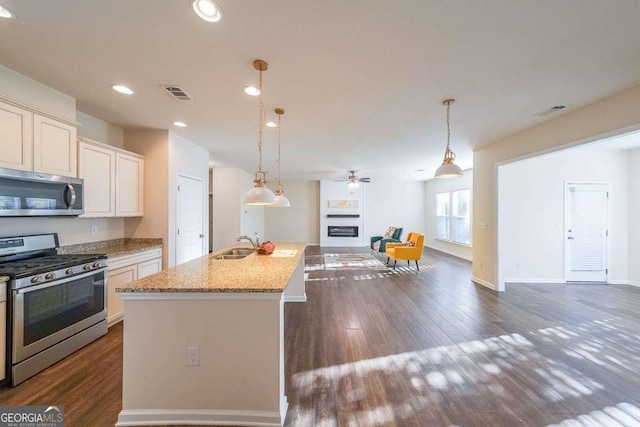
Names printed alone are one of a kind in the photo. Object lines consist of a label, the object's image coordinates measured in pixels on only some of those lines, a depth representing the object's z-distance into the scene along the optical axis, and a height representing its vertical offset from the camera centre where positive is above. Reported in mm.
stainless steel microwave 2312 +173
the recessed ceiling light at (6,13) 1627 +1266
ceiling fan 7873 +1035
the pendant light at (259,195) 2607 +178
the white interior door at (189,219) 4273 -116
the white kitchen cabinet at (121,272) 3092 -769
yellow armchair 6406 -920
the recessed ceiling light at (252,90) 2619 +1255
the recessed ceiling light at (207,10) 1536 +1241
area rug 6574 -1350
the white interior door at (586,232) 5129 -343
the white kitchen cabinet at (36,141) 2301 +683
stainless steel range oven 2115 -832
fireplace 10133 -691
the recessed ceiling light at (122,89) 2635 +1271
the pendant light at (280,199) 3727 +202
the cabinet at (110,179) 3117 +432
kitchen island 1786 -985
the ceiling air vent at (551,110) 3118 +1295
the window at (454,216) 7738 -79
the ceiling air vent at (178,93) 2661 +1275
